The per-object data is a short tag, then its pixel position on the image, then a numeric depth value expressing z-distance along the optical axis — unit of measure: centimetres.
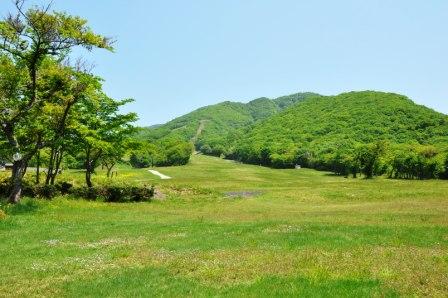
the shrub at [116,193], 4935
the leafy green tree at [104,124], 5422
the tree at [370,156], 13739
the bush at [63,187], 4862
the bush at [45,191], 4584
